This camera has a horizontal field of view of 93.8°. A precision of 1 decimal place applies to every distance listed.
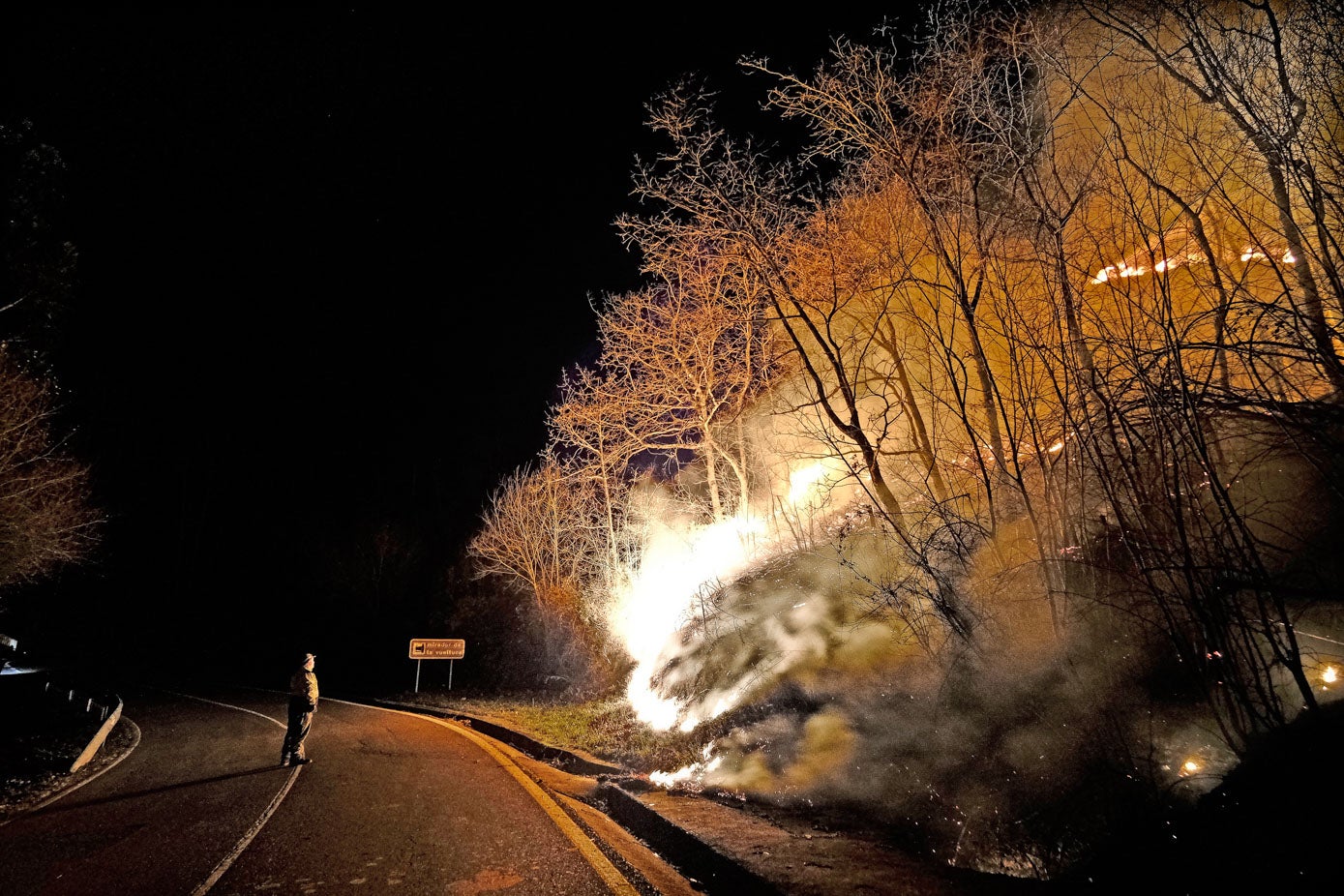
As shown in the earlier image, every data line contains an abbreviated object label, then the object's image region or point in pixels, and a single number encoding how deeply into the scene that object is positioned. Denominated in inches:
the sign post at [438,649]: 790.5
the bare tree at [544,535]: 879.7
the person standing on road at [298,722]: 350.9
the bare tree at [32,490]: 697.0
